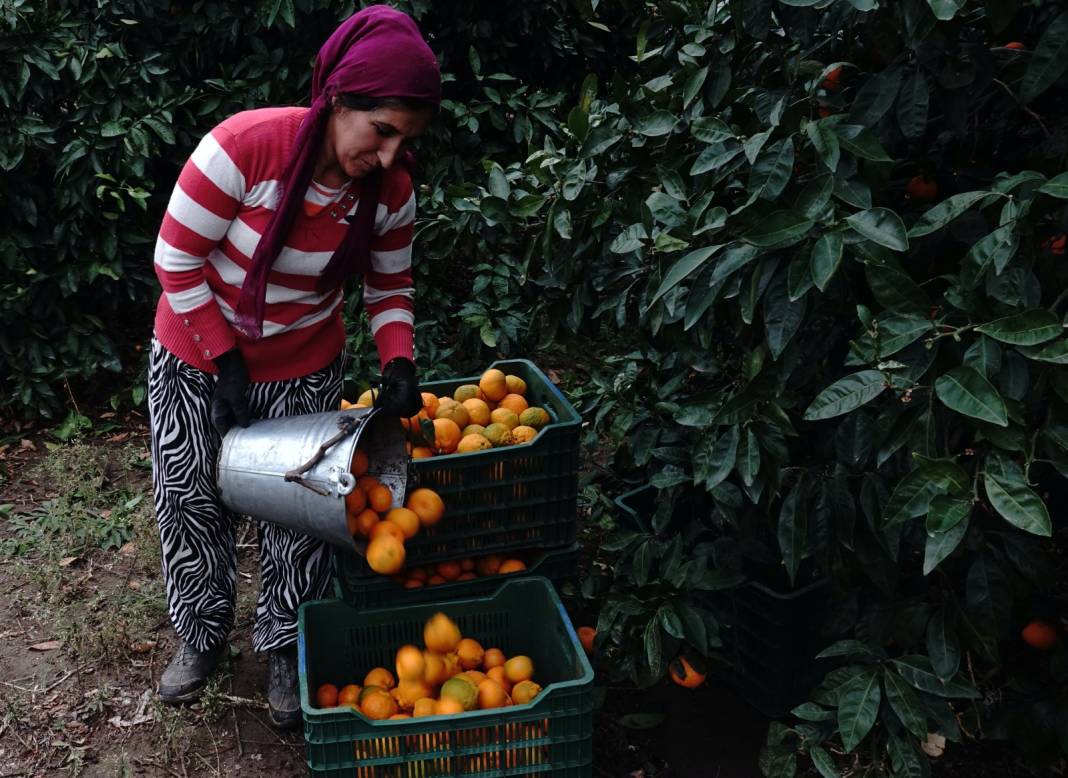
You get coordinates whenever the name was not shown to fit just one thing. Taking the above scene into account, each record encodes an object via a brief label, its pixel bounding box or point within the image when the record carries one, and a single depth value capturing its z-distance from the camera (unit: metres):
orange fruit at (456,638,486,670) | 2.55
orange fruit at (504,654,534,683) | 2.51
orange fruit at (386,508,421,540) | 2.40
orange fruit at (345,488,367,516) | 2.36
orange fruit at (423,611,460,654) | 2.55
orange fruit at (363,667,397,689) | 2.53
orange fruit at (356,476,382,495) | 2.42
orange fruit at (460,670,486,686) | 2.44
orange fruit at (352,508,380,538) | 2.40
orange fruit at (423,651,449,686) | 2.47
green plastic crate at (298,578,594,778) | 2.09
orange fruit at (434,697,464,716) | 2.26
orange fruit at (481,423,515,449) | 2.67
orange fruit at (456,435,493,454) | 2.60
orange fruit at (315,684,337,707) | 2.48
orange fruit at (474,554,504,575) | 2.77
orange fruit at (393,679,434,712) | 2.41
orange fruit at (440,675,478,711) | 2.29
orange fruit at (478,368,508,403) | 2.93
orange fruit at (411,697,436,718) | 2.30
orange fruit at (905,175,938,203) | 1.96
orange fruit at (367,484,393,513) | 2.41
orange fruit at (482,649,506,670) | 2.57
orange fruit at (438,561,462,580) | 2.72
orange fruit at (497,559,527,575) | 2.76
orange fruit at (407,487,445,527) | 2.46
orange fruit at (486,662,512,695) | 2.48
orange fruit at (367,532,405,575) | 2.32
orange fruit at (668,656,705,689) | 2.44
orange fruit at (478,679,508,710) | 2.34
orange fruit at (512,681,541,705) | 2.38
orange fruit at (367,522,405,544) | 2.36
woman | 2.16
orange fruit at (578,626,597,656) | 2.82
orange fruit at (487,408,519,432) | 2.74
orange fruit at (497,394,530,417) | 2.84
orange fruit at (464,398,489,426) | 2.78
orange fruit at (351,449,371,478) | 2.41
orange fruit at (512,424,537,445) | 2.69
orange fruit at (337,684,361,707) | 2.46
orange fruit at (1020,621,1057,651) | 2.20
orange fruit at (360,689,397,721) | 2.35
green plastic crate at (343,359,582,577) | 2.58
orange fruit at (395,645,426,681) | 2.44
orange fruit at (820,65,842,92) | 1.92
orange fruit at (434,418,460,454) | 2.62
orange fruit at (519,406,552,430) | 2.76
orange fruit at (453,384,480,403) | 2.94
